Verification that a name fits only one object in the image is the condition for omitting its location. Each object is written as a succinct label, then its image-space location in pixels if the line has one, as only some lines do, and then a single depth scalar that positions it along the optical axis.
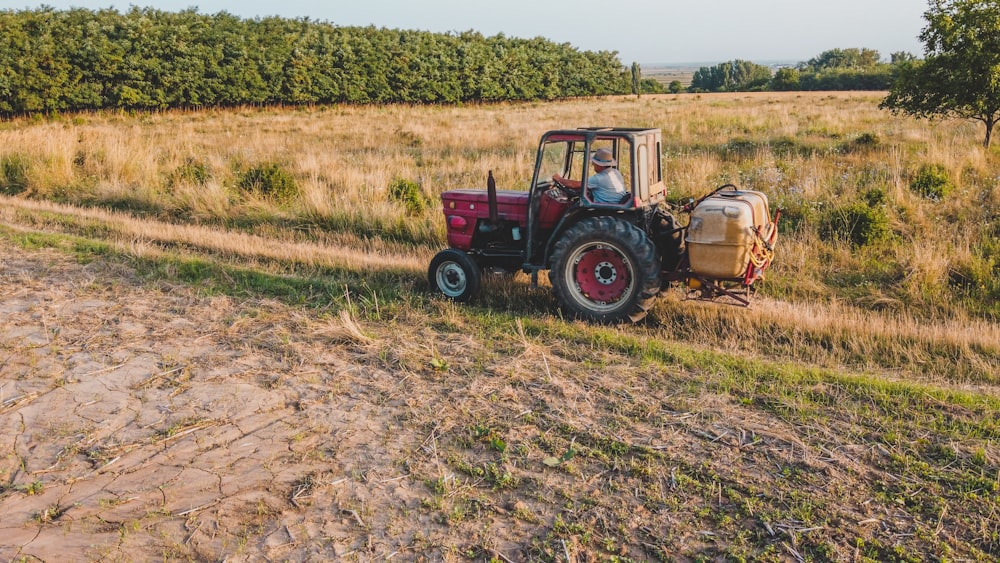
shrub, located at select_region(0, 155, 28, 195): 14.84
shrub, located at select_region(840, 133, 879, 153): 14.30
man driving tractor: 6.84
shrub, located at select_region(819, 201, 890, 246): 9.00
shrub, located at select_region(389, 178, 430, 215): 11.55
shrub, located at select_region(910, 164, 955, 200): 10.39
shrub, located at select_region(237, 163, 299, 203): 12.92
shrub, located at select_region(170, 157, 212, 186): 14.17
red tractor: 6.31
